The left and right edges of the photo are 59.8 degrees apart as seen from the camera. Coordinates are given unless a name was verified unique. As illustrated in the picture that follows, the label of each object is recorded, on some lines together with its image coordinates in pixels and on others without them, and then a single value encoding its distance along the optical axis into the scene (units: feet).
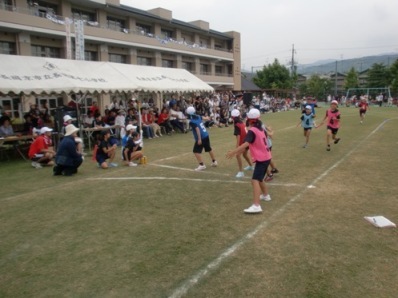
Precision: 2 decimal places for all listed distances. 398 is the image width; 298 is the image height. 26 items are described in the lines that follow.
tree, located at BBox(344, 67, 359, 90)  215.31
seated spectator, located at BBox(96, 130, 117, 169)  32.73
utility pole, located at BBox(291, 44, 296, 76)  231.42
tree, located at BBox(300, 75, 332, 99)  226.40
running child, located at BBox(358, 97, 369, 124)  70.85
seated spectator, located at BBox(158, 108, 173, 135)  59.72
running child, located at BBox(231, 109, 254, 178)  27.94
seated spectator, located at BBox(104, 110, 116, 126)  52.22
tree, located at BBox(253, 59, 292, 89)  193.06
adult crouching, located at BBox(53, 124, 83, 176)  29.43
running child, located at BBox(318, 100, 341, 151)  38.45
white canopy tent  38.34
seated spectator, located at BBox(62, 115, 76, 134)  38.01
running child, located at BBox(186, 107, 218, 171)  29.45
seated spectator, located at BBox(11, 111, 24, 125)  52.11
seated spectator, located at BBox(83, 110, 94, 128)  51.08
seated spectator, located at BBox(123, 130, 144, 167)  33.65
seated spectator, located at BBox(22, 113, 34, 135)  44.38
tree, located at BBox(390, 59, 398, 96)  161.10
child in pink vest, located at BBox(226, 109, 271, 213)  18.79
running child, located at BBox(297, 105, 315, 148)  39.42
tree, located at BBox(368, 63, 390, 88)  185.08
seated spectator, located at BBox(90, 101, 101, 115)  54.23
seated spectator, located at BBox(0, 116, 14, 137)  40.66
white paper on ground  16.24
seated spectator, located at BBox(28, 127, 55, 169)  34.19
